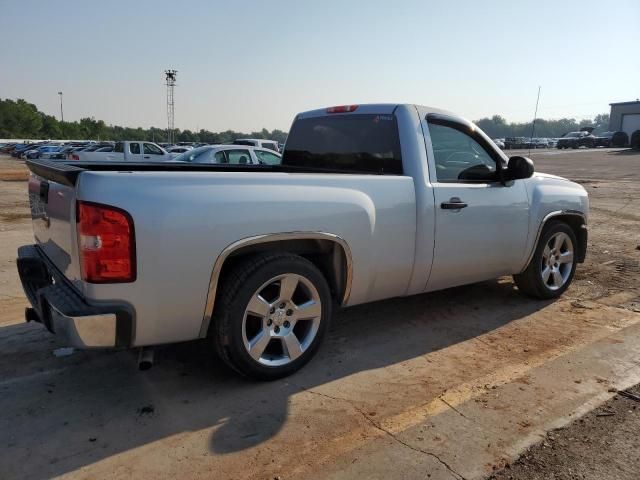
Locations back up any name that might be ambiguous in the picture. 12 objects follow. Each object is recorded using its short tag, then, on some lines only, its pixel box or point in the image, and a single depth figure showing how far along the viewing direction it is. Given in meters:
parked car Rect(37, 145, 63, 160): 43.60
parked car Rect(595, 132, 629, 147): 54.41
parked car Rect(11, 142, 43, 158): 57.40
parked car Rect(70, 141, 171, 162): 24.03
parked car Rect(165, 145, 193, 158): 32.50
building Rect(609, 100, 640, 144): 61.34
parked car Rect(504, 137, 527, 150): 57.69
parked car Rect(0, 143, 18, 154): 67.31
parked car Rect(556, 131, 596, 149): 57.22
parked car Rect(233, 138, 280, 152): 20.61
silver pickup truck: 2.90
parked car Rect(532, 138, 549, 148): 63.82
